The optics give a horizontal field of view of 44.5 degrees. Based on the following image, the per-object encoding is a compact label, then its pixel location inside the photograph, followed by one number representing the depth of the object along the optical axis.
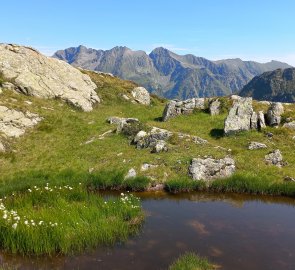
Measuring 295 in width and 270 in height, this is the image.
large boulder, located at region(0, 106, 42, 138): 44.47
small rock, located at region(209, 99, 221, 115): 53.81
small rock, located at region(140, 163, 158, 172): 35.47
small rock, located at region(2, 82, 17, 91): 55.38
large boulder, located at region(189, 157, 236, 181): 34.03
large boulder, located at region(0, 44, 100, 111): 58.41
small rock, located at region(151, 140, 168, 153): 38.94
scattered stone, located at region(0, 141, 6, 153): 39.61
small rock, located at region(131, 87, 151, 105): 73.69
